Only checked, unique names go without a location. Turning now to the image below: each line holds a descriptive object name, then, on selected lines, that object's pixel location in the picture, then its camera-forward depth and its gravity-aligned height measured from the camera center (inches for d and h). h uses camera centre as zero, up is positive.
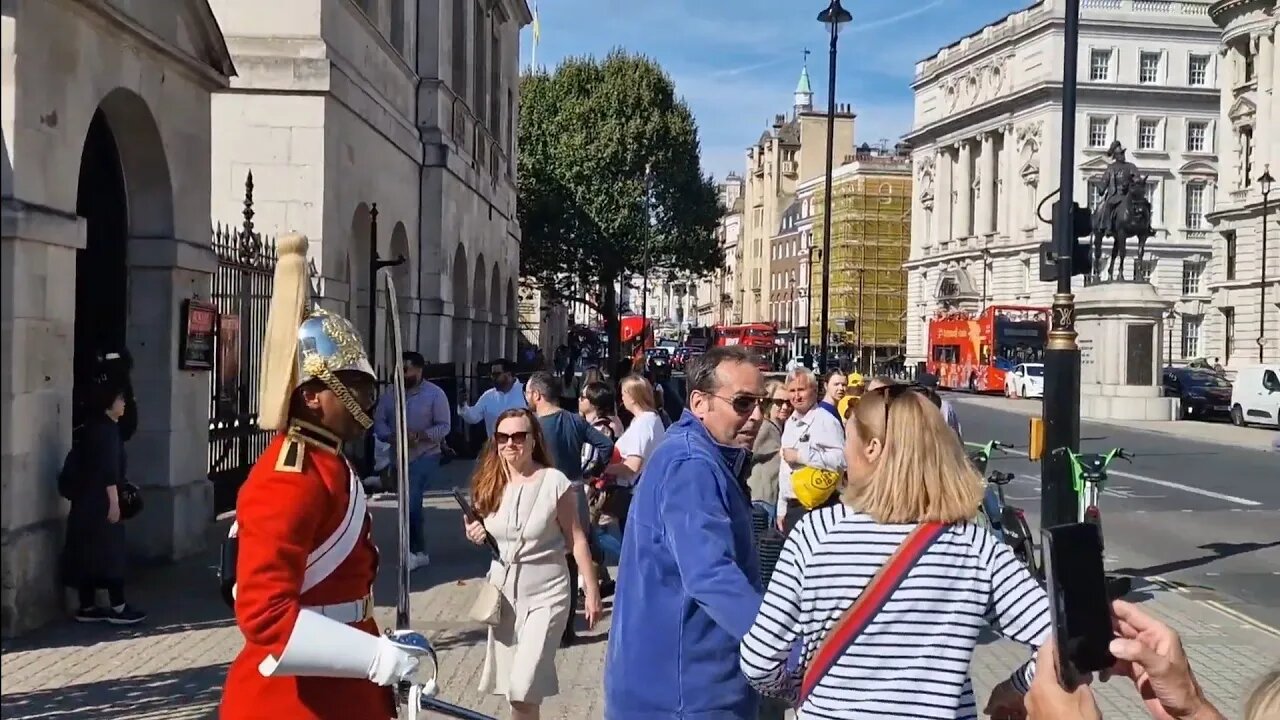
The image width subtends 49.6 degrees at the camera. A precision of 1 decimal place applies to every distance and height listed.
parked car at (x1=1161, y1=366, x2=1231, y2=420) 1565.0 -39.7
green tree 2053.4 +266.3
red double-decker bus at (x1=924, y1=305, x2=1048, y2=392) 2236.7 +15.4
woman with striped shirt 121.4 -21.9
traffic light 454.9 +34.2
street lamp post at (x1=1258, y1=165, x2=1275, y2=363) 2259.0 +158.8
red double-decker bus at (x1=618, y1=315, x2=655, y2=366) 2583.7 +30.5
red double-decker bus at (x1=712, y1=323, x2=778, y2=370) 3053.6 +33.8
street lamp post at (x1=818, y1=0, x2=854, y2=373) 1003.9 +193.5
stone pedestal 1325.0 +5.3
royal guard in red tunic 122.9 -19.3
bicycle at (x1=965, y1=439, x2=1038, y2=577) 408.8 -50.9
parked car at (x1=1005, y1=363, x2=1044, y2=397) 1975.9 -38.4
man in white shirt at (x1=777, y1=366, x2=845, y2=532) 361.1 -23.6
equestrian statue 1461.6 +157.8
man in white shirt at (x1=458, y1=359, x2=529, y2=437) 528.1 -20.5
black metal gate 508.4 -5.5
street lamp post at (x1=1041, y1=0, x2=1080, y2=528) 423.8 -4.2
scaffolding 4089.6 +303.1
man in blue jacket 136.8 -23.2
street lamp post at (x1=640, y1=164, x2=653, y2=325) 1993.1 +192.8
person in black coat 337.1 -44.6
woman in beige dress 226.1 -35.5
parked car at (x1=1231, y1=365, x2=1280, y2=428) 1385.3 -38.4
